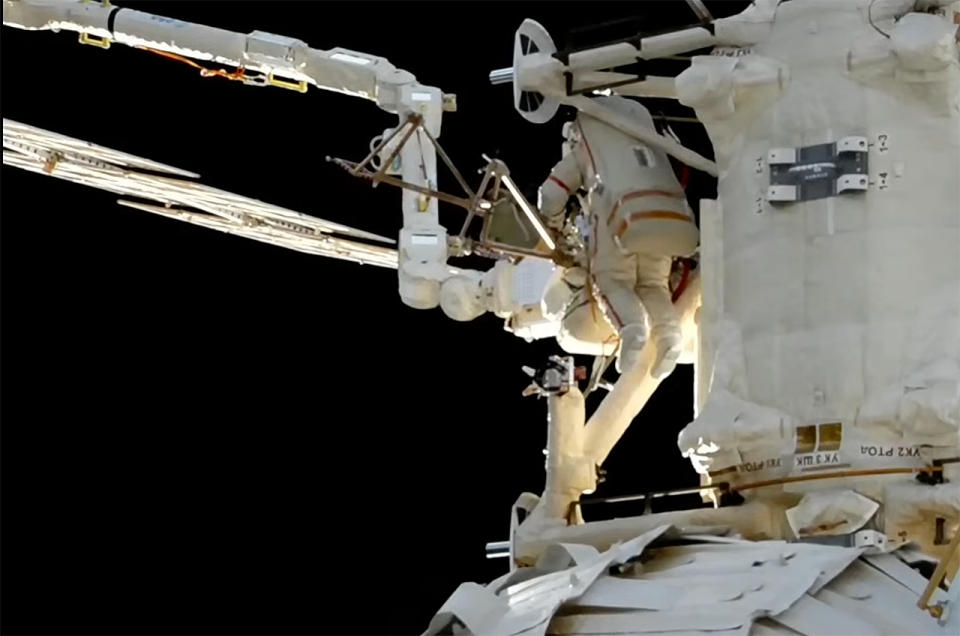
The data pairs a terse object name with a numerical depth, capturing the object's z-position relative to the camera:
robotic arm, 16.02
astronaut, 14.74
